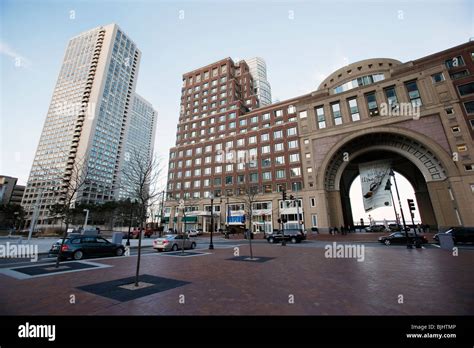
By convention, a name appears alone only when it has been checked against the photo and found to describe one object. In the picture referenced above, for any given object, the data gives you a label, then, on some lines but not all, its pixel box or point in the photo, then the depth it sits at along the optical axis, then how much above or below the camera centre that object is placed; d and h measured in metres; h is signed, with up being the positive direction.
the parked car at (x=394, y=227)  40.03 -0.53
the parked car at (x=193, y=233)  44.11 -1.19
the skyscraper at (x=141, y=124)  152.75 +81.44
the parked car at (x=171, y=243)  18.23 -1.42
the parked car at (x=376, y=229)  46.06 -0.93
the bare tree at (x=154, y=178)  17.81 +4.98
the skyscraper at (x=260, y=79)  85.18 +62.71
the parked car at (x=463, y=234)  19.67 -1.01
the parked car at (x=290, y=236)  26.89 -1.31
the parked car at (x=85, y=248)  13.22 -1.30
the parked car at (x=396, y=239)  22.16 -1.56
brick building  34.09 +17.23
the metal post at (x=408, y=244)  17.49 -1.69
